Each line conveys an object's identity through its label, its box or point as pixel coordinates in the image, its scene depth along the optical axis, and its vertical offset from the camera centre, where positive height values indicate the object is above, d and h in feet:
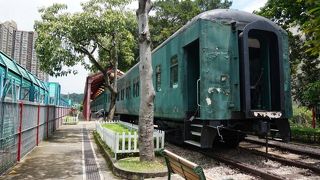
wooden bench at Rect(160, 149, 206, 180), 13.30 -2.19
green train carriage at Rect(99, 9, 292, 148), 28.99 +3.44
